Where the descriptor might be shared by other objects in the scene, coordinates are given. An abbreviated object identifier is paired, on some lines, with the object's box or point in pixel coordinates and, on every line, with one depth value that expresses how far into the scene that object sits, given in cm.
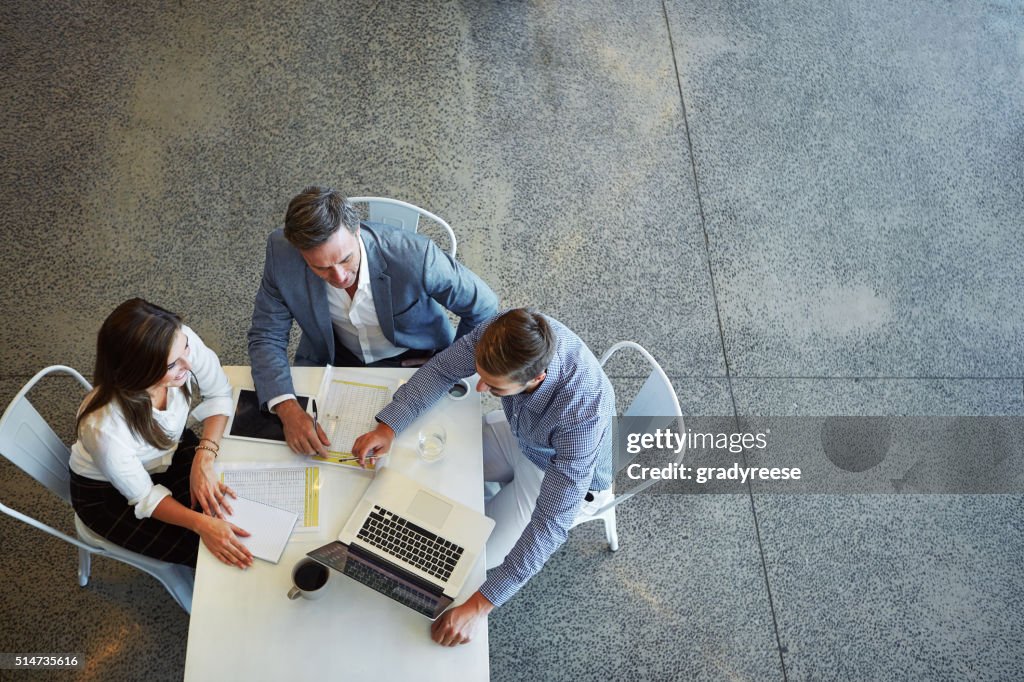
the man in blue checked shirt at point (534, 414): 161
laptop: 160
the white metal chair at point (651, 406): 186
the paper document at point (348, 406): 182
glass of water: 180
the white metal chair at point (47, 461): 170
